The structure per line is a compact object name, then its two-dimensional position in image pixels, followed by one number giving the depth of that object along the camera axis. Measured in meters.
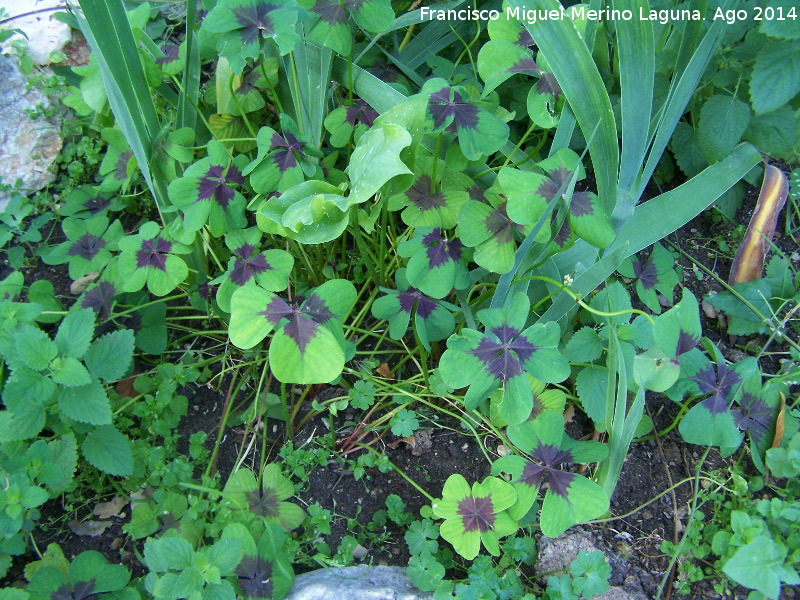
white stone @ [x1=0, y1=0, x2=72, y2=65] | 0.78
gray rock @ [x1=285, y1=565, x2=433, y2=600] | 0.51
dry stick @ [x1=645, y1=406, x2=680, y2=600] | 0.54
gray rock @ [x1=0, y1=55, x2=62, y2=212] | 0.73
